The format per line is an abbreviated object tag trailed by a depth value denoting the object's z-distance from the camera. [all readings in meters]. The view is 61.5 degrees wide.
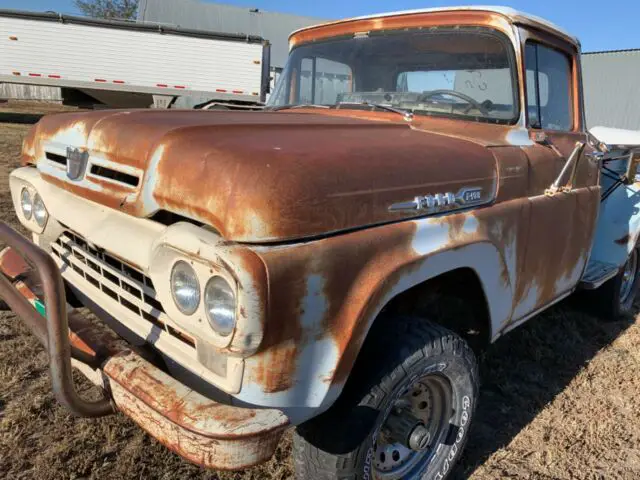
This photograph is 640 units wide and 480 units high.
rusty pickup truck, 1.55
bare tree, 39.22
